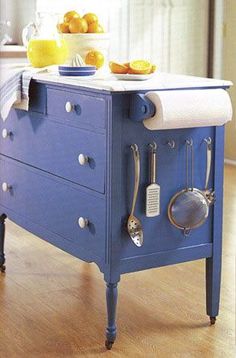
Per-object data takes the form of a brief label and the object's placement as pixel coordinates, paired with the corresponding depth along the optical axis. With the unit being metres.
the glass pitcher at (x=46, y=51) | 2.69
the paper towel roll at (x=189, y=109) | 2.15
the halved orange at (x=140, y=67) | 2.40
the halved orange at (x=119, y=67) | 2.42
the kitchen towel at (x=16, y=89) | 2.55
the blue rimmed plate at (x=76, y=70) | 2.42
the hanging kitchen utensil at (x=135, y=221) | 2.21
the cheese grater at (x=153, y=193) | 2.24
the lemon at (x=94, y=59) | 2.68
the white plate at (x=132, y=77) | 2.35
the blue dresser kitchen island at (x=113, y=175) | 2.19
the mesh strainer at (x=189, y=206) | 2.30
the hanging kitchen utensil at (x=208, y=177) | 2.34
